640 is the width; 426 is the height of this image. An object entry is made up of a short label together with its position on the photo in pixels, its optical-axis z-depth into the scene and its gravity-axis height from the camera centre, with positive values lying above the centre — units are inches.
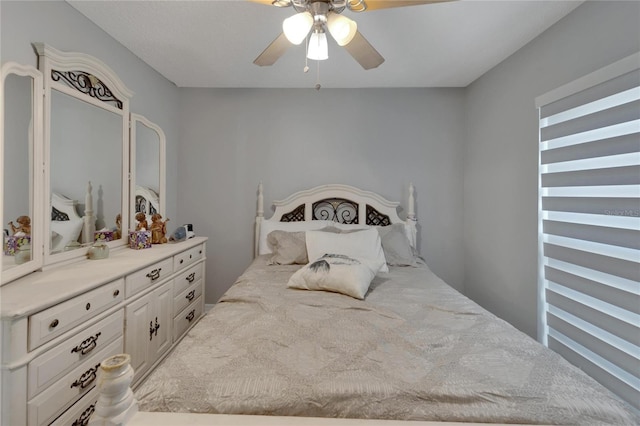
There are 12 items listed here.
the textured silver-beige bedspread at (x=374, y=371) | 35.3 -20.3
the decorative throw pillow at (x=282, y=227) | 118.5 -4.4
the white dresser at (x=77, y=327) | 45.4 -20.6
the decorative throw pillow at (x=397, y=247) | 105.3 -11.1
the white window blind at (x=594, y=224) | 61.5 -2.4
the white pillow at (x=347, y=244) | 99.6 -9.5
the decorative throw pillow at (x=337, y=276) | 72.8 -14.8
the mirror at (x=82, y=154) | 68.1 +15.8
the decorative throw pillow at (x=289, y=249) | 103.9 -11.3
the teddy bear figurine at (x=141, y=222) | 99.7 -1.8
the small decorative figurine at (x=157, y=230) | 103.2 -4.6
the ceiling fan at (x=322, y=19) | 54.3 +35.0
